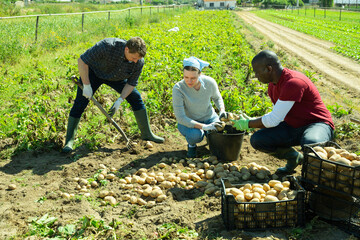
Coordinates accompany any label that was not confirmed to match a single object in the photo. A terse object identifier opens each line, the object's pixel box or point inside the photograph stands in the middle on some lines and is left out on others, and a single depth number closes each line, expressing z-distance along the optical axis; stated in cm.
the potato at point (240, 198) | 269
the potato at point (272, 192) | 278
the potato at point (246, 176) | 354
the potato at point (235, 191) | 280
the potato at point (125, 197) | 327
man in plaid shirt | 396
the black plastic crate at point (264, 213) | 260
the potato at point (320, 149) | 271
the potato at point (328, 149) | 275
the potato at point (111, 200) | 317
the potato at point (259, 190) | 283
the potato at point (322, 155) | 264
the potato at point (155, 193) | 329
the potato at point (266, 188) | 292
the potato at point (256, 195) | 273
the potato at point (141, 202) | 319
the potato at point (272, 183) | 299
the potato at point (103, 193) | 330
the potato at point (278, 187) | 286
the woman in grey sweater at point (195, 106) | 401
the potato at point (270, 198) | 265
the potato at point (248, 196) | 274
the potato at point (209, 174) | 359
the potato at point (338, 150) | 274
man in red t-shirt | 317
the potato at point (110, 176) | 365
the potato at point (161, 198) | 324
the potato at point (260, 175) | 355
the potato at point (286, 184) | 294
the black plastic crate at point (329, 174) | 246
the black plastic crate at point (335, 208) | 260
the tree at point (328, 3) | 6160
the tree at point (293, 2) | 7955
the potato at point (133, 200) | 321
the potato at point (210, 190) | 332
